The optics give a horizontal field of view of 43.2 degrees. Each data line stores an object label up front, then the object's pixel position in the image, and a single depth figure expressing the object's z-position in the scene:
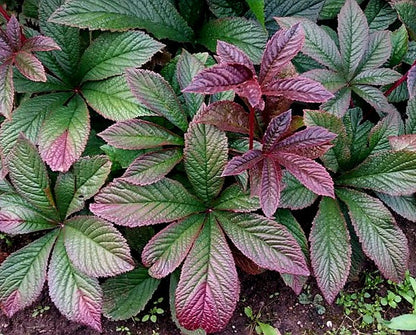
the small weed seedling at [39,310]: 1.54
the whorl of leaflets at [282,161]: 1.21
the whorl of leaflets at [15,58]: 1.31
